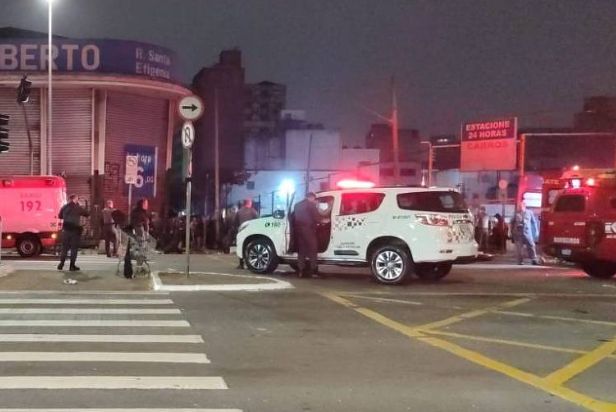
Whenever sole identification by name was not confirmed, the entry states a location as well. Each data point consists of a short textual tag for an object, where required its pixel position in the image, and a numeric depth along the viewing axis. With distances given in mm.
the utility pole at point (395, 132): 32906
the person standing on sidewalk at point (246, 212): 21145
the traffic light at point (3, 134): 16250
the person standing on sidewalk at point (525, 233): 21234
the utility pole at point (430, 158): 38709
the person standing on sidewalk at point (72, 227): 15977
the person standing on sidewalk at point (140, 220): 15281
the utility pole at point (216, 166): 39144
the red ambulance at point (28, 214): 22578
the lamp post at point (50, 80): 26894
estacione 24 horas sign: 37188
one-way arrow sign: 14758
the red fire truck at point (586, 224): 17406
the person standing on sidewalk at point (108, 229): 22922
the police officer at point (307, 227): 15891
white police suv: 15172
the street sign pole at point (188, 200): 14894
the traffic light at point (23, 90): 24375
